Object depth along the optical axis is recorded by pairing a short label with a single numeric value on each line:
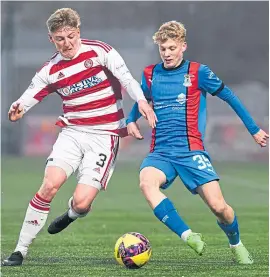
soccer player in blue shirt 17.83
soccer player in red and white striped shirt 18.20
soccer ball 17.42
